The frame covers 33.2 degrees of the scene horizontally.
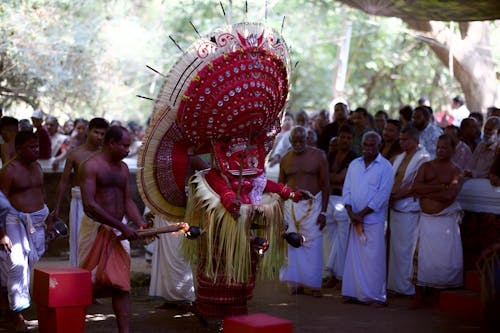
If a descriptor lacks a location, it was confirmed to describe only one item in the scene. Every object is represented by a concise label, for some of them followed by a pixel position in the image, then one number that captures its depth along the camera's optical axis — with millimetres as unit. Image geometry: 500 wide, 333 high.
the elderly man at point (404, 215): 10367
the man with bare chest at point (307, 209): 10562
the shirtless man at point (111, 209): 7164
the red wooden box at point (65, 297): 6980
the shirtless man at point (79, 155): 9242
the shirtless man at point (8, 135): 10430
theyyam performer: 7410
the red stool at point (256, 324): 5820
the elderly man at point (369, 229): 9992
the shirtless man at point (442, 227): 9703
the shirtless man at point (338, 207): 11266
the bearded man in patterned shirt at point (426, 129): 11672
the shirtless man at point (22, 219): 8047
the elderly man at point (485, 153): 10430
